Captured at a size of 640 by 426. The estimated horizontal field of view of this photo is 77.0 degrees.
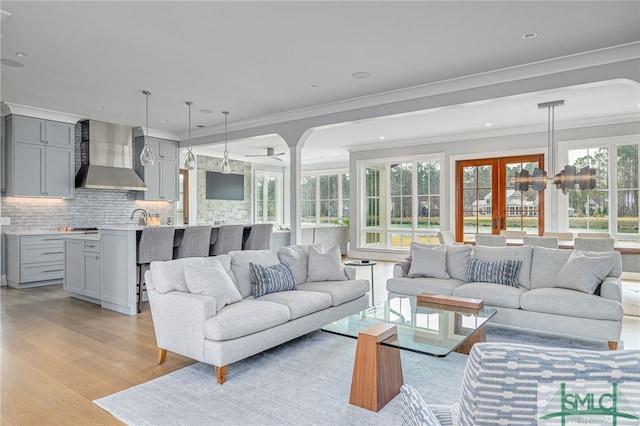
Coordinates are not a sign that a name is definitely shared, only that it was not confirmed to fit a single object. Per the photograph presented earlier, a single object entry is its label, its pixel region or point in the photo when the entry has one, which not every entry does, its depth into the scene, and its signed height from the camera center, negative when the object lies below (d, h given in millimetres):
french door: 7922 +298
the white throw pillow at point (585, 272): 3654 -541
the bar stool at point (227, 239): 5730 -348
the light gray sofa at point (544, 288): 3459 -729
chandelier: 5719 +521
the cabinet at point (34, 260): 6201 -704
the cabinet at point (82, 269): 5168 -716
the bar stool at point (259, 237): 6164 -355
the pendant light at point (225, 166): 5863 +713
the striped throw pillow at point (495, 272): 4160 -608
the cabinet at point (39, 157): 6285 +953
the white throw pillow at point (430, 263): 4555 -562
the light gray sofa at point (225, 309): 2834 -748
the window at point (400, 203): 9102 +260
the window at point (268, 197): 11961 +538
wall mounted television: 10375 +761
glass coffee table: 2447 -808
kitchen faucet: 7993 +41
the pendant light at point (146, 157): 5157 +744
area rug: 2336 -1168
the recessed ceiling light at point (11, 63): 4281 +1656
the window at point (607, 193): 6965 +377
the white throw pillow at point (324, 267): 4371 -577
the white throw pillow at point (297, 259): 4277 -484
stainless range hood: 7062 +1040
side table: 4788 -591
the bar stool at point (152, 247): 4859 -389
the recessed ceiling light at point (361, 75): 4664 +1638
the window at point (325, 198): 11852 +507
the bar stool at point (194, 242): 5285 -369
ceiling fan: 9932 +1542
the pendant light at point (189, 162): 5580 +737
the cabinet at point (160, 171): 7895 +887
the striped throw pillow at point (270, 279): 3689 -609
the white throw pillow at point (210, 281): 3154 -534
